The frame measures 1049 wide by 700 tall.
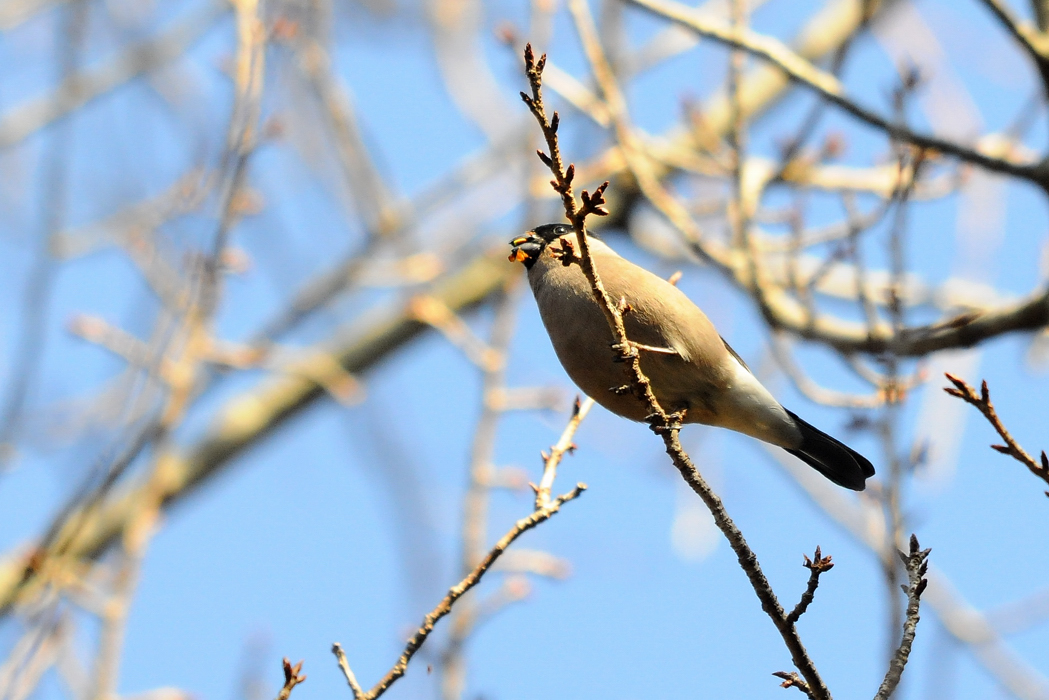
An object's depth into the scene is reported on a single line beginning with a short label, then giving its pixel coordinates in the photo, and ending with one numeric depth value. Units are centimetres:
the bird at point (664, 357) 746
